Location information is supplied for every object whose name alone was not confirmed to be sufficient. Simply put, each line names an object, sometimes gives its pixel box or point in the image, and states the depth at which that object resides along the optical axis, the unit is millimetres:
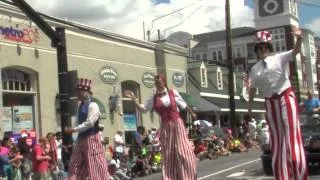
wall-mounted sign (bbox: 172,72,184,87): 37688
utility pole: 34750
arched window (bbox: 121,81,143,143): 31828
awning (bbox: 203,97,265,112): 47244
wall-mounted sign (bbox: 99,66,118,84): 29689
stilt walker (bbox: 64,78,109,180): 8789
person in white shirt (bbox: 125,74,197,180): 8680
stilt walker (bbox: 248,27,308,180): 6922
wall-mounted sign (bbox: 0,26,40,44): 23312
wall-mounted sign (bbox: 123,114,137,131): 31738
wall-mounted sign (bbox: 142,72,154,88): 34188
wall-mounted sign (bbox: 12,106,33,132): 23969
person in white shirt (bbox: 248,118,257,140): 34741
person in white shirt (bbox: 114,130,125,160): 22875
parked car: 14531
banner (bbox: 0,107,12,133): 22891
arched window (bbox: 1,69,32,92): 23938
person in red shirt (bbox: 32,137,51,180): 16844
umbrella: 32184
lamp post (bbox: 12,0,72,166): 13016
